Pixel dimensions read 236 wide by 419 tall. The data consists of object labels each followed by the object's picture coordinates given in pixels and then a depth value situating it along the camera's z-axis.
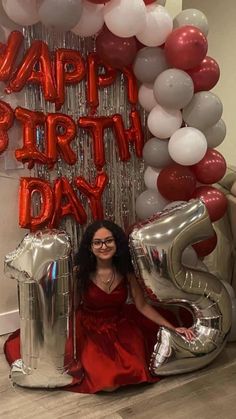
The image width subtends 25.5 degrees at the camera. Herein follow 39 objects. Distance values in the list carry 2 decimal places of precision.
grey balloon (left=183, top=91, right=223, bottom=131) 2.35
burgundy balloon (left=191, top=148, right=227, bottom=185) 2.45
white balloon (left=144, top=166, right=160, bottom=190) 2.57
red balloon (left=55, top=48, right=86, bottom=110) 2.36
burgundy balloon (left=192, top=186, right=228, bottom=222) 2.46
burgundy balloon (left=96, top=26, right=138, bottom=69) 2.31
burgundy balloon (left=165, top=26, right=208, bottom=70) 2.21
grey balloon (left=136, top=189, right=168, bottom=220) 2.51
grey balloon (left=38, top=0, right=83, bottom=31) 2.02
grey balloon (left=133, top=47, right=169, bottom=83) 2.34
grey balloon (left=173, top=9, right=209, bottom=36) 2.35
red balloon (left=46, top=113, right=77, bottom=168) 2.40
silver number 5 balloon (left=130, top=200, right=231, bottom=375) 2.19
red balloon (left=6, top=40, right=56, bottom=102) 2.29
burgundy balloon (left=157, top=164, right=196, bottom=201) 2.39
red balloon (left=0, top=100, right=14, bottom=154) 2.33
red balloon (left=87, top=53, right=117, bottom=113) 2.45
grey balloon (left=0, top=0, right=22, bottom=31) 2.31
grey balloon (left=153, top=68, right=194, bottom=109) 2.24
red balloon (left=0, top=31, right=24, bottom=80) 2.25
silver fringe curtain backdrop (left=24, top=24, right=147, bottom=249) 2.43
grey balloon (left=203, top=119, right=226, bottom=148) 2.47
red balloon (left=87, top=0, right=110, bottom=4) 2.09
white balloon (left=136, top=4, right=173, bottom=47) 2.26
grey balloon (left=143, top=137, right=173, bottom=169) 2.46
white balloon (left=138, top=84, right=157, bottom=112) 2.46
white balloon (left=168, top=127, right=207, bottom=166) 2.32
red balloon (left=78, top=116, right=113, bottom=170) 2.50
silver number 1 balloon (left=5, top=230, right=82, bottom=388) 2.13
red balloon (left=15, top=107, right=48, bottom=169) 2.37
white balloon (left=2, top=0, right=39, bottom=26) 2.10
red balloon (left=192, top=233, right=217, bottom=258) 2.57
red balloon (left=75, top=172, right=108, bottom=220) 2.57
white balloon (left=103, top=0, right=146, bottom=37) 2.13
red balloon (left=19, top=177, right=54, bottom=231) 2.45
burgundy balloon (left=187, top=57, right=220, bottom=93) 2.35
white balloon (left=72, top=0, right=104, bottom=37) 2.16
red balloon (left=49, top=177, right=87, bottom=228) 2.51
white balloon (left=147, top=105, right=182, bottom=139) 2.38
